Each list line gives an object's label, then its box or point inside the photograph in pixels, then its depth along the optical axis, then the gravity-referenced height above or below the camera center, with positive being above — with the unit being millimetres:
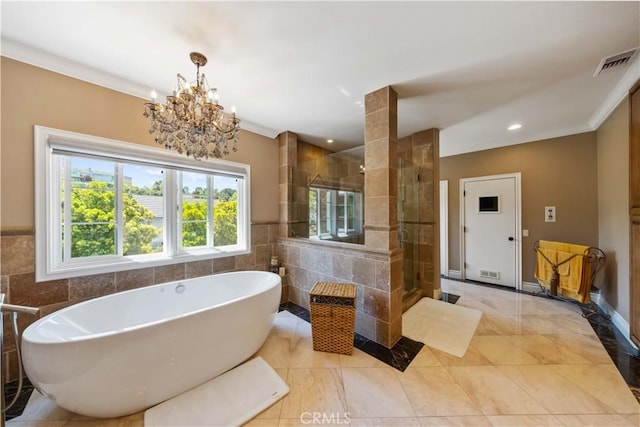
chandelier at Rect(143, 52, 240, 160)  1454 +630
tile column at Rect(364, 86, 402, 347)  2045 +111
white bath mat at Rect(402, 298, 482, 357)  2125 -1241
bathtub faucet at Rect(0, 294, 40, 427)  987 -456
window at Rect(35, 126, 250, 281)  1736 +83
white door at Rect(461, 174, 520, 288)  3549 -289
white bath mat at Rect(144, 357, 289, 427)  1362 -1256
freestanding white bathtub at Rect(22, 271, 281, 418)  1214 -862
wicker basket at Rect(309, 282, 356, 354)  1979 -963
